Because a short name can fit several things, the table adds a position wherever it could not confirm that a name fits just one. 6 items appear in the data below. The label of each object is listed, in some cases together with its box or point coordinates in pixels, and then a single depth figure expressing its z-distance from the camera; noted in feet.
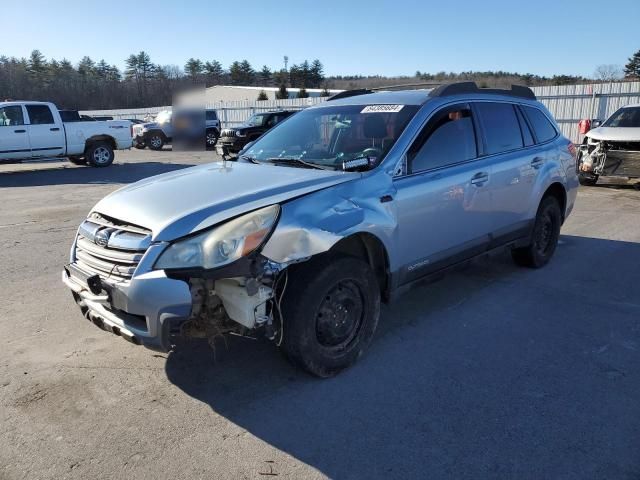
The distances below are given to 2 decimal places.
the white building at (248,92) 162.69
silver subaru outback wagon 9.67
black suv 71.67
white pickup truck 50.16
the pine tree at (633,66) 211.61
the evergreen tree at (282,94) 146.76
